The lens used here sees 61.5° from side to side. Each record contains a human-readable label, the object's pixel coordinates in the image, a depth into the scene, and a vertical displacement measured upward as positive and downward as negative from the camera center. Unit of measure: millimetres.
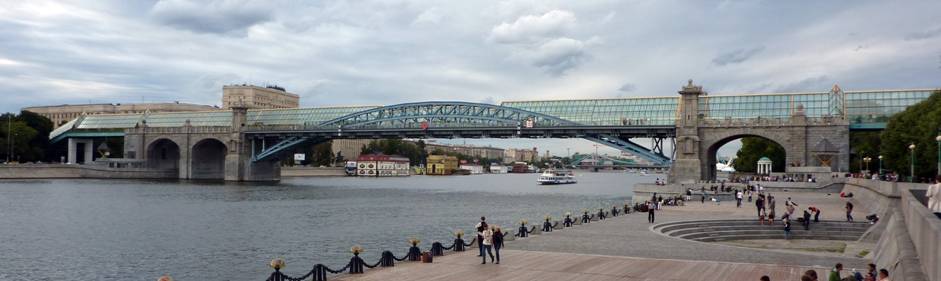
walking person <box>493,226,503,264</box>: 20781 -2146
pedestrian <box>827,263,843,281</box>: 15353 -2225
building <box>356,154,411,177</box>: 168375 -1944
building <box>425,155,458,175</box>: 198625 -3080
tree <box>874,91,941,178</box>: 52750 +1820
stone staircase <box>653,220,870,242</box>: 32500 -2929
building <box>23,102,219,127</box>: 182125 +10448
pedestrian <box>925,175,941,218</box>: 16438 -744
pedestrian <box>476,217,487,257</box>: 20938 -2006
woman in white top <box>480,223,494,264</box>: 20766 -2171
